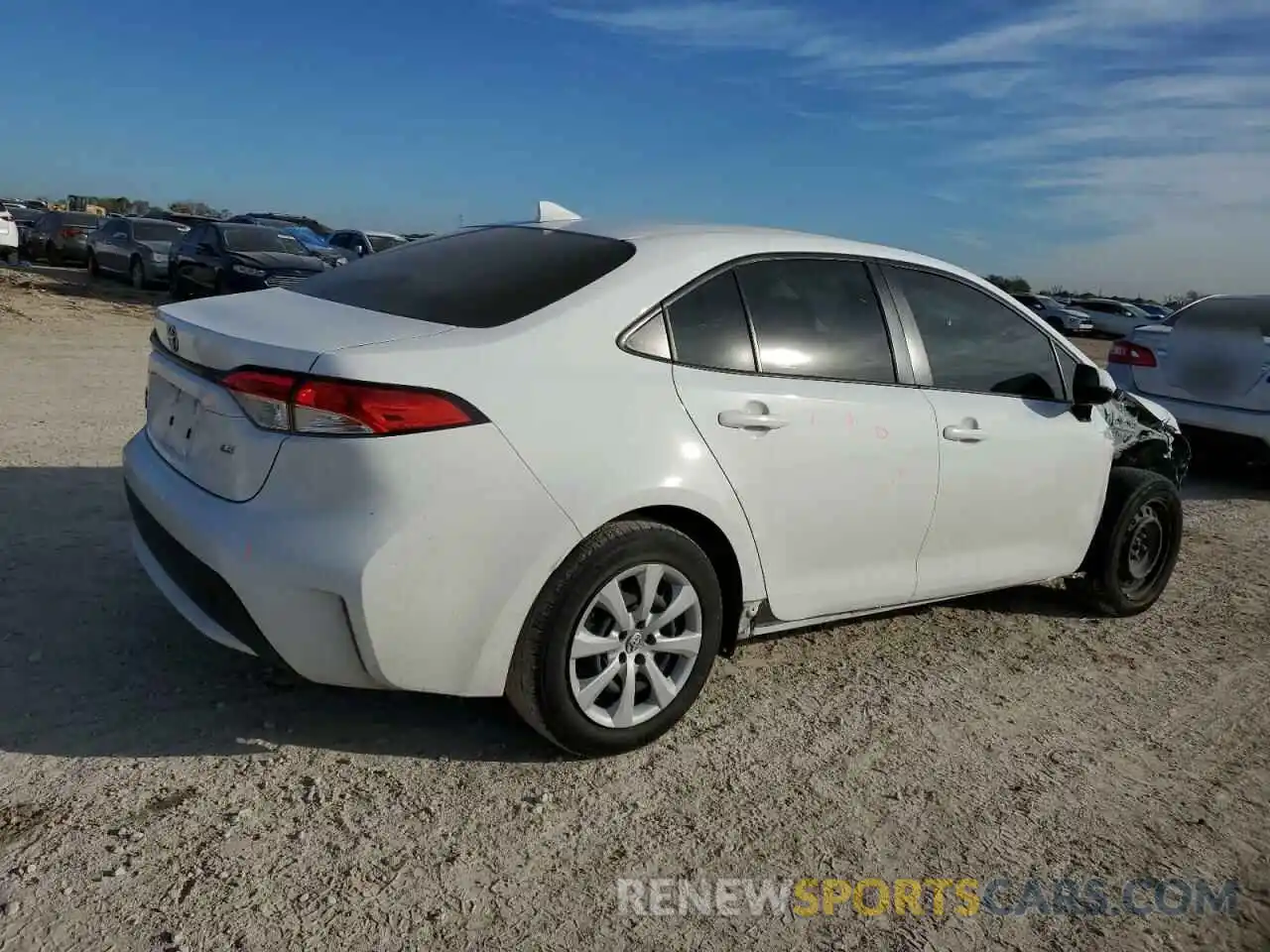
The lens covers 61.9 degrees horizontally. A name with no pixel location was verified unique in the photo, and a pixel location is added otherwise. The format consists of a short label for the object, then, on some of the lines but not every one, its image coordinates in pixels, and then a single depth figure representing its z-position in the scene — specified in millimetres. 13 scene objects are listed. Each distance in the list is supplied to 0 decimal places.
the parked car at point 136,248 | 20781
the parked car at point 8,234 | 23406
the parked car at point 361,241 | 24516
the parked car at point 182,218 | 30255
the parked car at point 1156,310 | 44150
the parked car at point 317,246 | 19156
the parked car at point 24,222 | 28944
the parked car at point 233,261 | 16078
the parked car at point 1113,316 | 38938
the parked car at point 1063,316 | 38375
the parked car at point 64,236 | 26234
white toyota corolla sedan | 2764
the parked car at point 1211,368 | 7652
